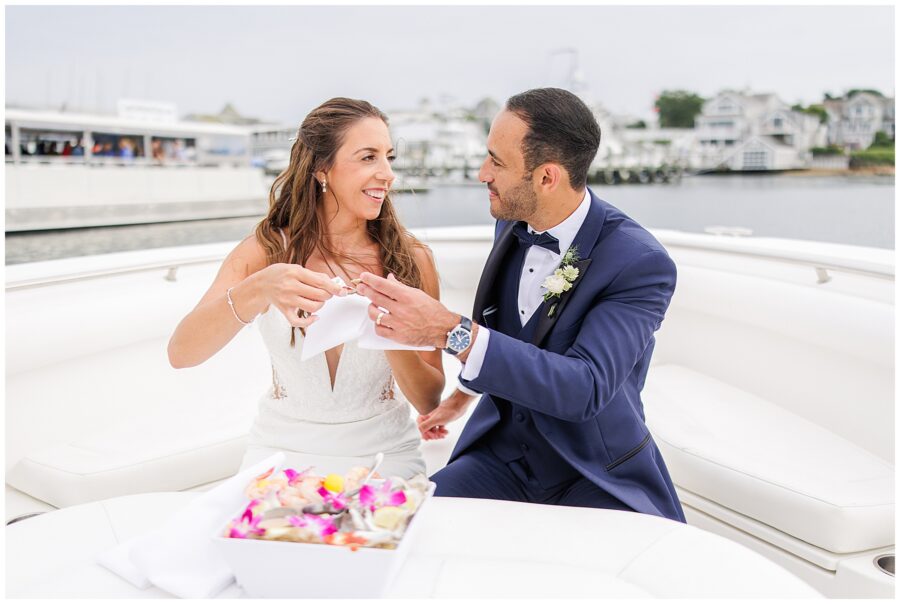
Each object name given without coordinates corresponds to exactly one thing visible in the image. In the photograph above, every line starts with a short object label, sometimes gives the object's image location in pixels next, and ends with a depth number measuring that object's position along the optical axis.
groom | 1.56
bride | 2.08
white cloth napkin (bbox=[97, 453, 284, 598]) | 1.15
